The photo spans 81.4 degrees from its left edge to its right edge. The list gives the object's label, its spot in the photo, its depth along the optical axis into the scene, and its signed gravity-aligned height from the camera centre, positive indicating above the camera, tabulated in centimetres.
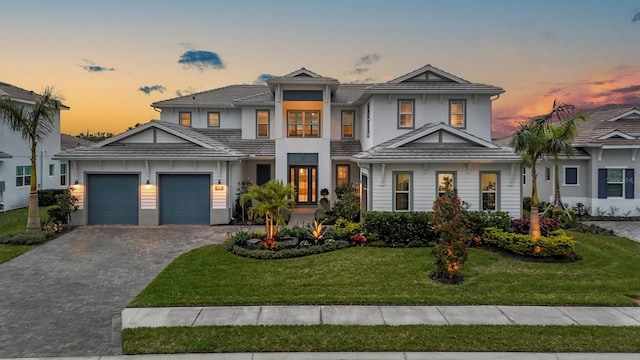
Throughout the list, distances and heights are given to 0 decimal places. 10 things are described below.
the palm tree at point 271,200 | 1324 -73
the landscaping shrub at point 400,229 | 1385 -182
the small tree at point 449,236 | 974 -149
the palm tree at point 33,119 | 1534 +251
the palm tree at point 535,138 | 1252 +146
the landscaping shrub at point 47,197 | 2391 -116
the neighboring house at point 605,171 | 2008 +52
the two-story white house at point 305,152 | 1584 +136
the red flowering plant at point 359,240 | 1370 -222
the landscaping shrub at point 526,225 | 1350 -165
